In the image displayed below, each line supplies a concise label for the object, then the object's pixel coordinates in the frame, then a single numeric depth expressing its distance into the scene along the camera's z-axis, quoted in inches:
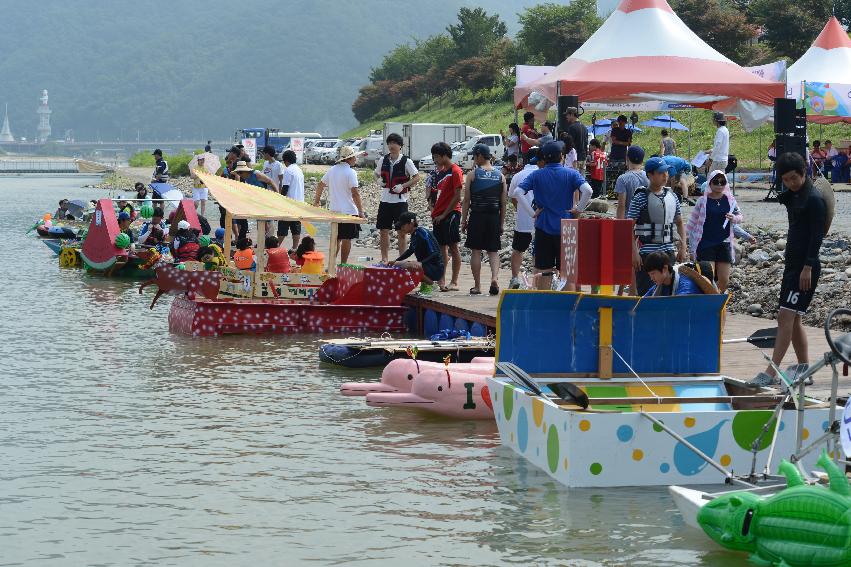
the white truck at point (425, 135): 2423.1
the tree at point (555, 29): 2792.8
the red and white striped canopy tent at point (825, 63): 1222.3
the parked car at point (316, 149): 2953.7
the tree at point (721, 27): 2237.9
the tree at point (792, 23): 2104.9
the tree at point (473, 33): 3574.3
